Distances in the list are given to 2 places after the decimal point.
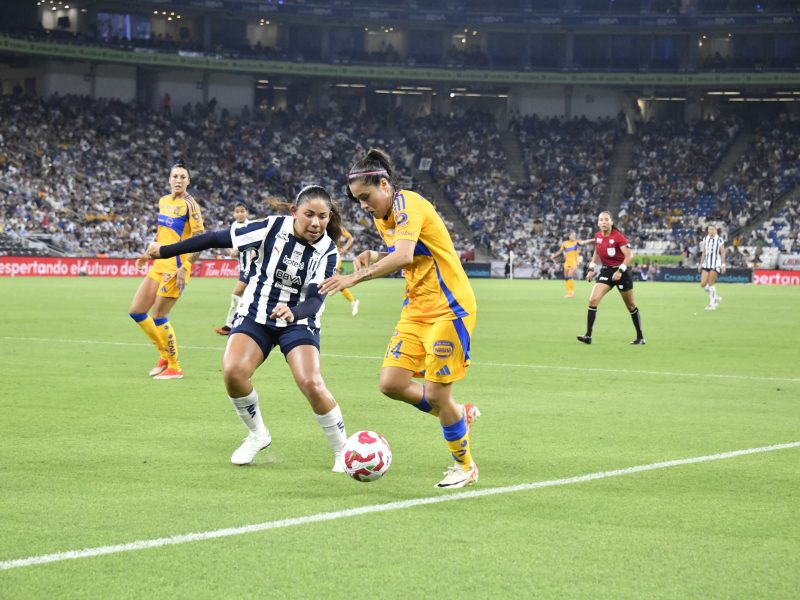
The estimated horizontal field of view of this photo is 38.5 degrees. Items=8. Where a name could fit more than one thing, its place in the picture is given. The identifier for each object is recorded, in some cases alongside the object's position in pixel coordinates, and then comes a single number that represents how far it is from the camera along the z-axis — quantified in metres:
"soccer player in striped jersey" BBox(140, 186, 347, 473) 8.40
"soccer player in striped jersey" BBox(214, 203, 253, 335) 14.09
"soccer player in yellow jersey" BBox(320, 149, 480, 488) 7.79
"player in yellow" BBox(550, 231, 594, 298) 39.59
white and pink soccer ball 7.66
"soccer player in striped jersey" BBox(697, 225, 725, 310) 33.81
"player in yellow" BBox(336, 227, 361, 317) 28.70
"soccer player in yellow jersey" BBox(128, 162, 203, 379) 14.29
